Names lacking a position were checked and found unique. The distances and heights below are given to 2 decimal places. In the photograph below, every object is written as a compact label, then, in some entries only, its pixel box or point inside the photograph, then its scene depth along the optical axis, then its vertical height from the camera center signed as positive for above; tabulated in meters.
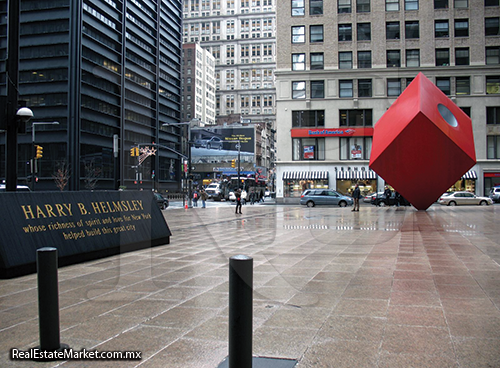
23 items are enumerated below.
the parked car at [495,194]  44.88 -0.54
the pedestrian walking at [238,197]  29.44 -0.50
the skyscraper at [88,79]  23.94 +9.58
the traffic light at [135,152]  40.23 +3.87
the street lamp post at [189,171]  45.92 +2.09
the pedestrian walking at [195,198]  42.88 -0.76
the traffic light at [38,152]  37.19 +3.46
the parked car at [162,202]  38.97 -1.06
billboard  103.69 +12.55
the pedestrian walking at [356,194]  30.40 -0.33
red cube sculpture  18.95 +2.21
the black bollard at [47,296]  3.83 -0.97
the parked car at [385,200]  38.03 -0.99
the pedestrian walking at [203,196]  40.93 -0.55
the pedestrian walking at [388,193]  38.03 -0.33
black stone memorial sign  7.75 -0.76
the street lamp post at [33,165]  37.51 +2.33
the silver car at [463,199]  40.41 -0.91
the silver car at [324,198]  39.72 -0.76
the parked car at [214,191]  59.02 -0.08
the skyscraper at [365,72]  47.31 +13.55
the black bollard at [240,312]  3.09 -0.90
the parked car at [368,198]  44.19 -0.88
